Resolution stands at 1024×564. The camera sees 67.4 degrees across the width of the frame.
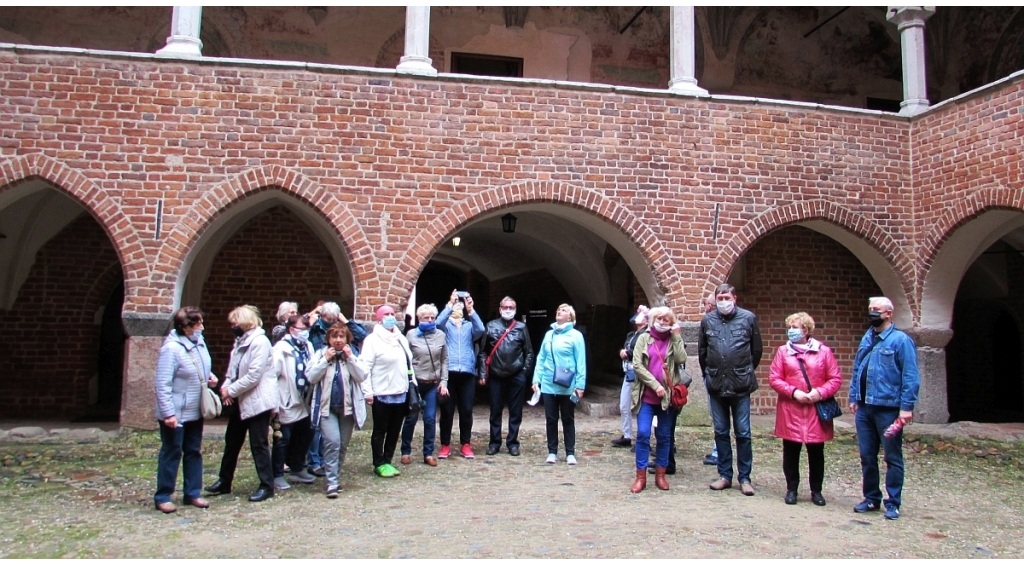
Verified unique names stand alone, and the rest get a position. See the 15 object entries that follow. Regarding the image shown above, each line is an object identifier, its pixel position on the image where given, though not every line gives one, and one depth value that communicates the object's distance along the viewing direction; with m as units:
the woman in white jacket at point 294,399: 5.78
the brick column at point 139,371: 8.53
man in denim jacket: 5.25
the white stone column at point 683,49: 10.12
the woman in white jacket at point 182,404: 5.14
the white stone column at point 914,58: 10.69
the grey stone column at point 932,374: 10.37
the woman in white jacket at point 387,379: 6.34
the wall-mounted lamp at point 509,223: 11.59
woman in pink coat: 5.45
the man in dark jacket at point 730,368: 5.82
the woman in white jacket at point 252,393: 5.43
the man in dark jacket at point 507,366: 7.37
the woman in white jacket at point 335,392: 5.79
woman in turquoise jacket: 6.93
